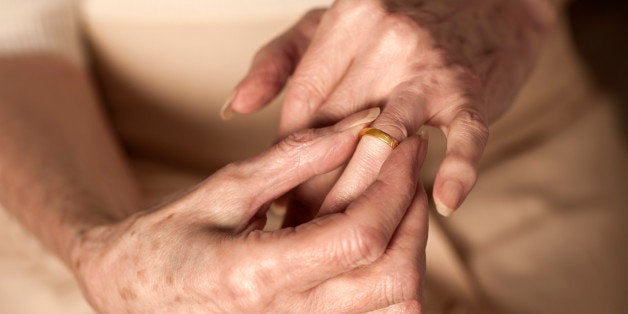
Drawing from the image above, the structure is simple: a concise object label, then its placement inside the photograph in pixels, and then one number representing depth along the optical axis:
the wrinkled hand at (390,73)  0.49
